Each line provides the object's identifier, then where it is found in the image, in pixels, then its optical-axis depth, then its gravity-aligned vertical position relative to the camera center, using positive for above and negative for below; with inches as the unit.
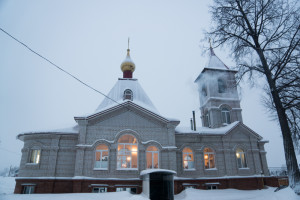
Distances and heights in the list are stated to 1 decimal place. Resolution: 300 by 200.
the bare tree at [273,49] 448.5 +270.8
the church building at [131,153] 628.7 +32.0
